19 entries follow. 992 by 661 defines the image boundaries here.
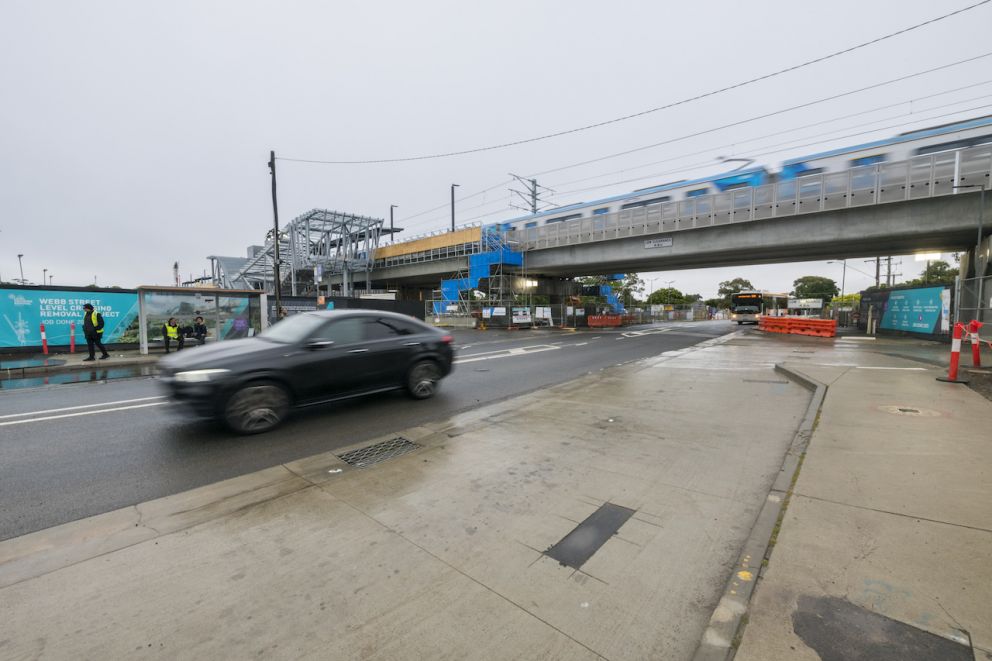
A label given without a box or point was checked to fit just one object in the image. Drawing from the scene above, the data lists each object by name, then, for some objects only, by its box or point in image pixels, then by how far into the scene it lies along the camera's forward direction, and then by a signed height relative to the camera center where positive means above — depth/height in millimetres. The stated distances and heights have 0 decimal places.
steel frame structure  45531 +6782
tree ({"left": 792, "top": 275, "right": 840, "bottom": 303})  96250 +2579
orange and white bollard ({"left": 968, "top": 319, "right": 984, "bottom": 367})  8500 -995
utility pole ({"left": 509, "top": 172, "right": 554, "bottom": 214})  37406 +9833
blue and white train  16078 +6339
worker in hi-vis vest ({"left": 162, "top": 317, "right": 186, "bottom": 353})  13797 -840
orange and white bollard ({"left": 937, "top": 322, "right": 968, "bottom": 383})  7609 -1077
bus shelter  13992 -122
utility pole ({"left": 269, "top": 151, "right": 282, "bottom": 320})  21561 +4672
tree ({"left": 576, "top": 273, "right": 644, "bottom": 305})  51712 +2394
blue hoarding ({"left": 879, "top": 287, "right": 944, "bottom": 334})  18469 -659
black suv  4871 -809
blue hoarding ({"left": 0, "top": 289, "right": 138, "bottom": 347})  12781 -156
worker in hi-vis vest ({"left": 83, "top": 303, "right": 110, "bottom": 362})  11625 -535
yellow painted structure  34938 +5843
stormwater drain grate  4344 -1621
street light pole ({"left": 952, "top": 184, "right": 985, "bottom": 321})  15080 +2946
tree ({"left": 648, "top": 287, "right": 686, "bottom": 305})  81938 +735
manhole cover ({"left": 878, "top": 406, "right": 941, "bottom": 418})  5543 -1566
